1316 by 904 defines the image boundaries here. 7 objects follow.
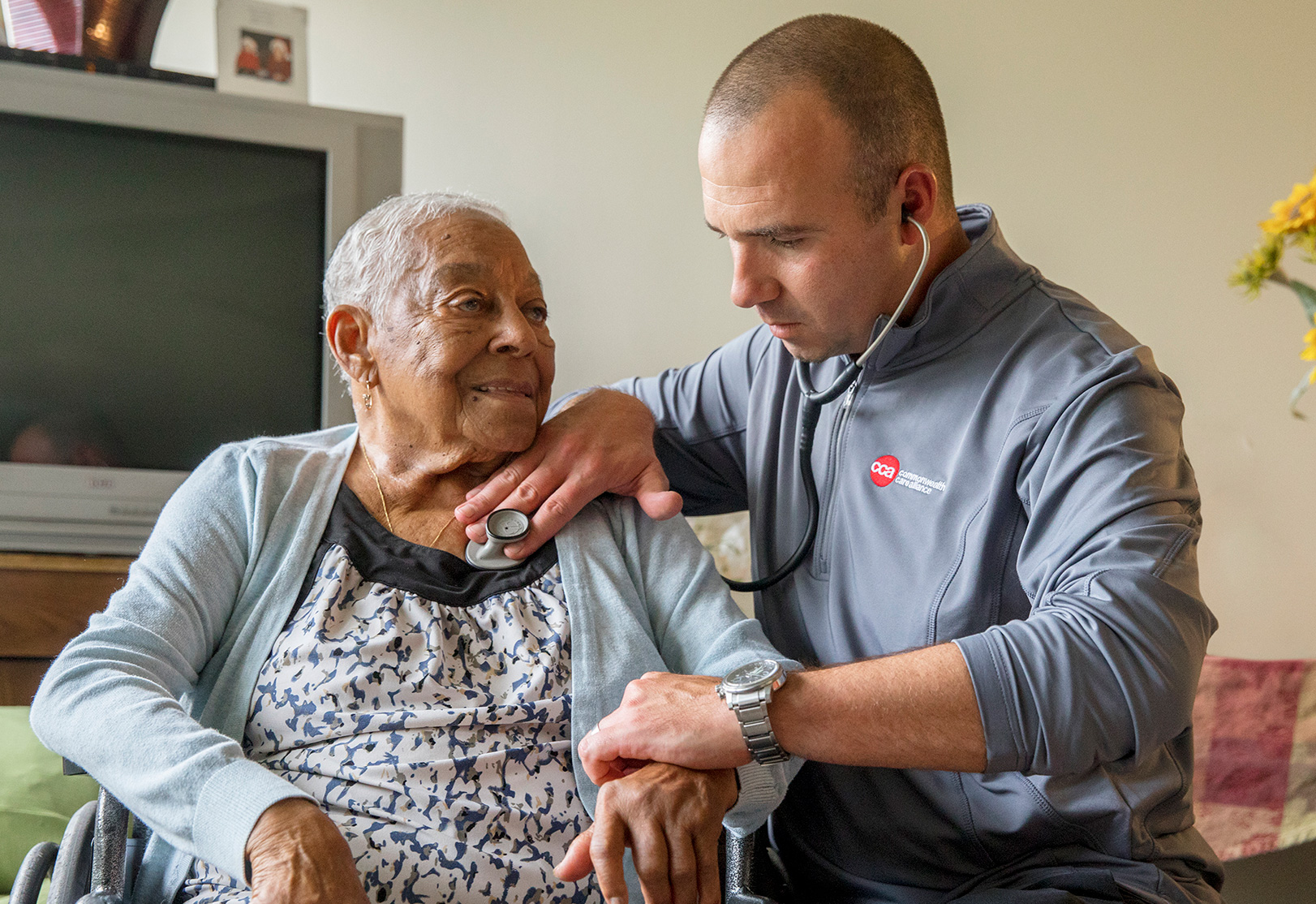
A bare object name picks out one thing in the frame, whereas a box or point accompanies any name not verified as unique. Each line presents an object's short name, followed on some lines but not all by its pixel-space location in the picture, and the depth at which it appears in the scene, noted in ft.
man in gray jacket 3.41
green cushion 5.01
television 6.12
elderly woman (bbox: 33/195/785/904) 3.45
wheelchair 3.54
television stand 5.91
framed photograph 6.61
